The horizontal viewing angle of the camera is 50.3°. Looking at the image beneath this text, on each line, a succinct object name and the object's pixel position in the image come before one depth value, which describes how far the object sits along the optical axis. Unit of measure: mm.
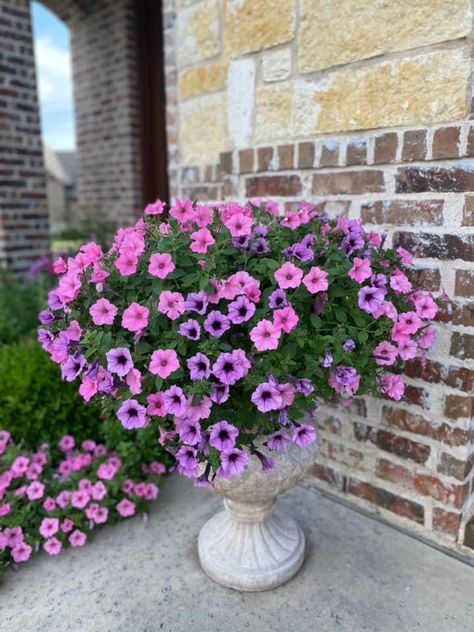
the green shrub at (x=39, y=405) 2098
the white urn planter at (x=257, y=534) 1422
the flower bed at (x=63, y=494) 1708
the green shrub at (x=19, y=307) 2922
